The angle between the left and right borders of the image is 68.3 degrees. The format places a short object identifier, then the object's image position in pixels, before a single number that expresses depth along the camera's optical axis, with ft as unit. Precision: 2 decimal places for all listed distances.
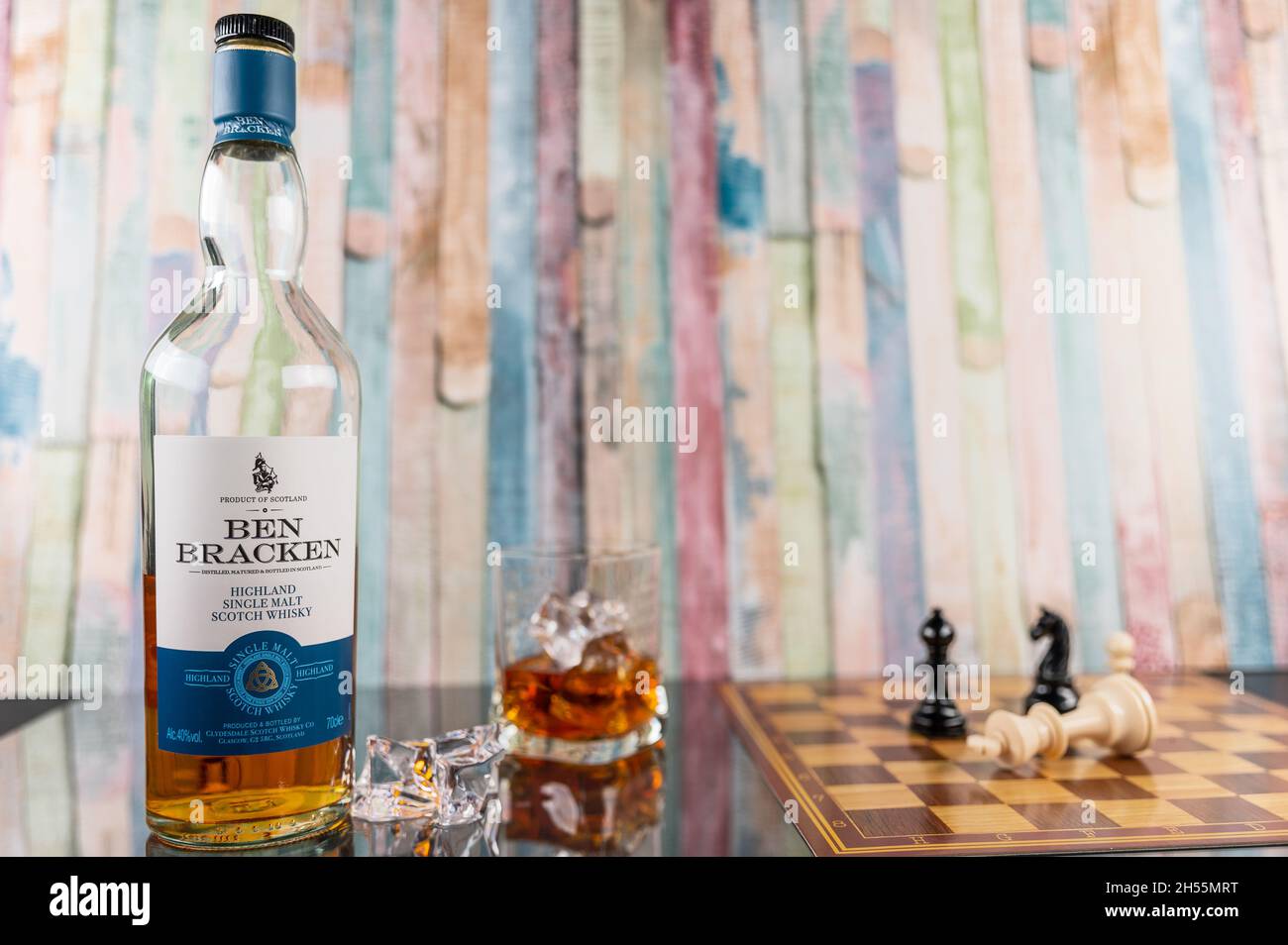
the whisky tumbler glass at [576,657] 2.89
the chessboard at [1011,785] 2.23
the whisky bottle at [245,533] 2.15
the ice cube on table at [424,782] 2.42
